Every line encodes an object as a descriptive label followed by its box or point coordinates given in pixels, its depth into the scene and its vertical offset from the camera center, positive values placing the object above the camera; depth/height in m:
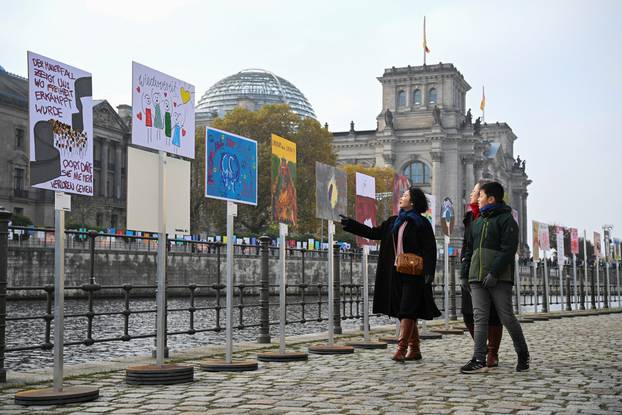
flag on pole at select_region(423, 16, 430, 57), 118.81 +29.16
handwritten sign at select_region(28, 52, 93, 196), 8.28 +1.38
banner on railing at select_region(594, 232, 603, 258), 39.50 +1.32
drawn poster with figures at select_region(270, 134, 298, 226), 12.30 +1.30
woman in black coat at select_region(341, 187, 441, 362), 11.61 +0.04
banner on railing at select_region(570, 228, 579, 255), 35.88 +1.47
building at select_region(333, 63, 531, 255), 115.81 +17.68
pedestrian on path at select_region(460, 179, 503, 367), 10.93 -0.43
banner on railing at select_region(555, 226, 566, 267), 33.22 +1.23
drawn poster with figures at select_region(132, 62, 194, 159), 9.47 +1.75
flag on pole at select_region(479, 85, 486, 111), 137.50 +25.43
